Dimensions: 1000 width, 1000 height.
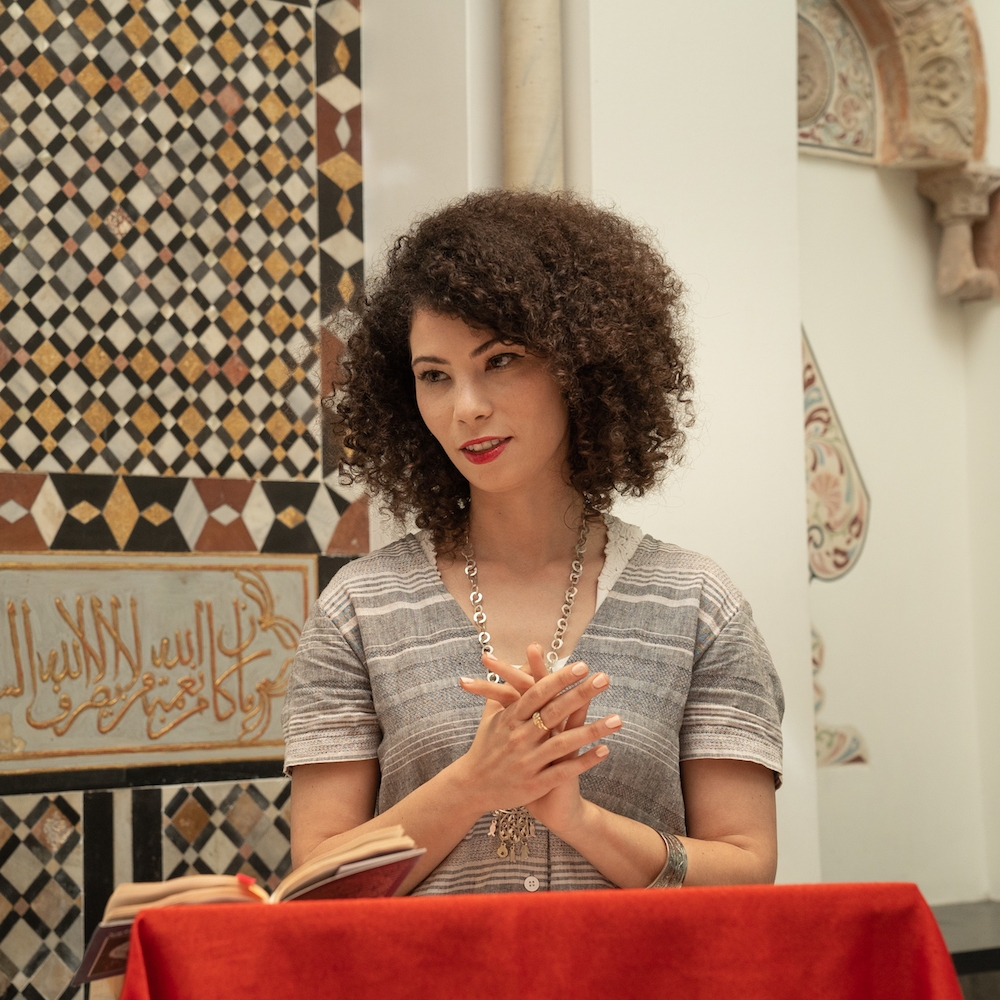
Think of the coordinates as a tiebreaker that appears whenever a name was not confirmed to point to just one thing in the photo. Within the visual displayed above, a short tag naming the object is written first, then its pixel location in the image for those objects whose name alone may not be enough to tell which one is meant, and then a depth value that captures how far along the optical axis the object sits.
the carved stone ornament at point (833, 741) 4.09
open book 1.15
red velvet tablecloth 1.14
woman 1.80
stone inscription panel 3.16
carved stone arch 4.23
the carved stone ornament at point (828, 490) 4.17
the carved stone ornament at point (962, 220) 4.28
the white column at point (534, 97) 3.11
